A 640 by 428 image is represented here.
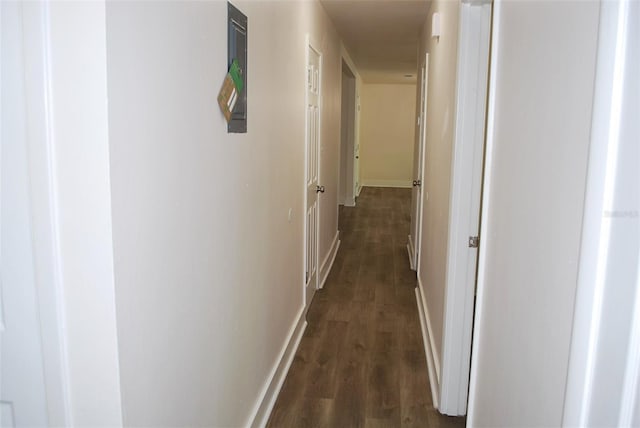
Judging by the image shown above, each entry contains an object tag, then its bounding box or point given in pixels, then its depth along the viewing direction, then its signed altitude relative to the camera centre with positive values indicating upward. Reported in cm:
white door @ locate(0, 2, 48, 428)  116 -30
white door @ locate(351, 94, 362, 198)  980 -52
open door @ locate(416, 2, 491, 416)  254 -35
